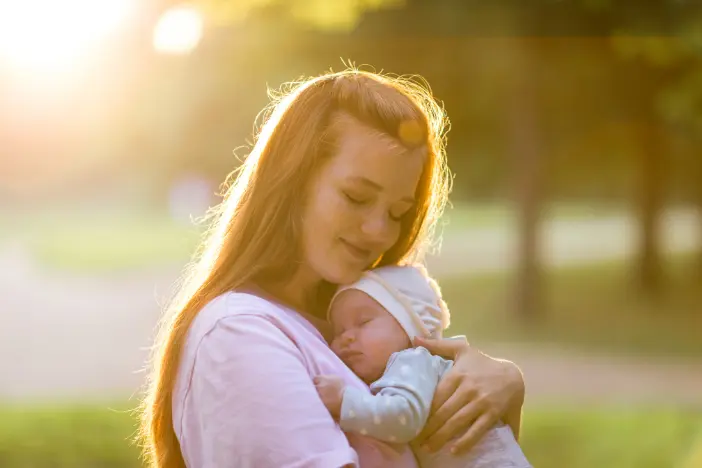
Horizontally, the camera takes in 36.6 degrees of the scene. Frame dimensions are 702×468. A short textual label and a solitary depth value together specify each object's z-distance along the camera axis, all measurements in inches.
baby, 97.7
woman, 96.5
